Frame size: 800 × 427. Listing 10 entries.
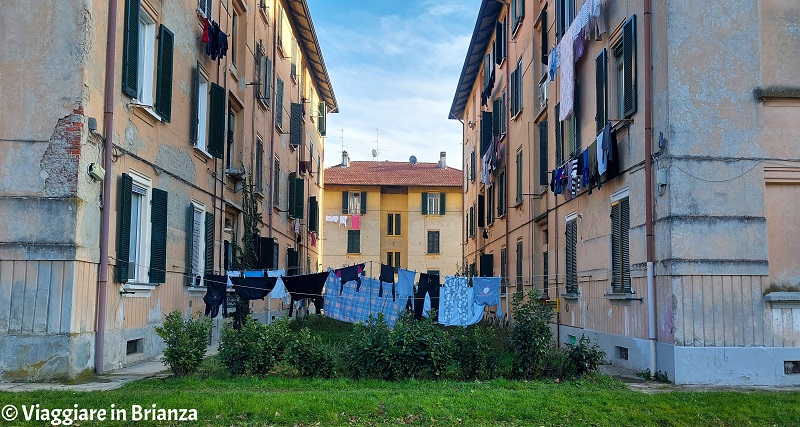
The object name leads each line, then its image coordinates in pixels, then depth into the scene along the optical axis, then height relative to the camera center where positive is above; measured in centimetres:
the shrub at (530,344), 1047 -104
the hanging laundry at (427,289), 1474 -29
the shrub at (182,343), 1038 -108
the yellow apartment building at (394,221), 4822 +390
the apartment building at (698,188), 1048 +148
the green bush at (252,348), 1052 -116
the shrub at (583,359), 1044 -126
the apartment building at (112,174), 1019 +178
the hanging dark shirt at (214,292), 1438 -40
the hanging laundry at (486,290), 1459 -31
